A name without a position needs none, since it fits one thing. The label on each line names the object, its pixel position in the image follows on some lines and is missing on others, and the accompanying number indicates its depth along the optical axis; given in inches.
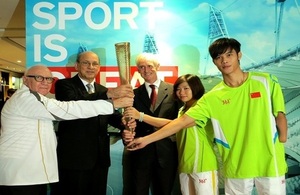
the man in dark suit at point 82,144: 97.8
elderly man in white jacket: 77.5
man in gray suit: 103.5
